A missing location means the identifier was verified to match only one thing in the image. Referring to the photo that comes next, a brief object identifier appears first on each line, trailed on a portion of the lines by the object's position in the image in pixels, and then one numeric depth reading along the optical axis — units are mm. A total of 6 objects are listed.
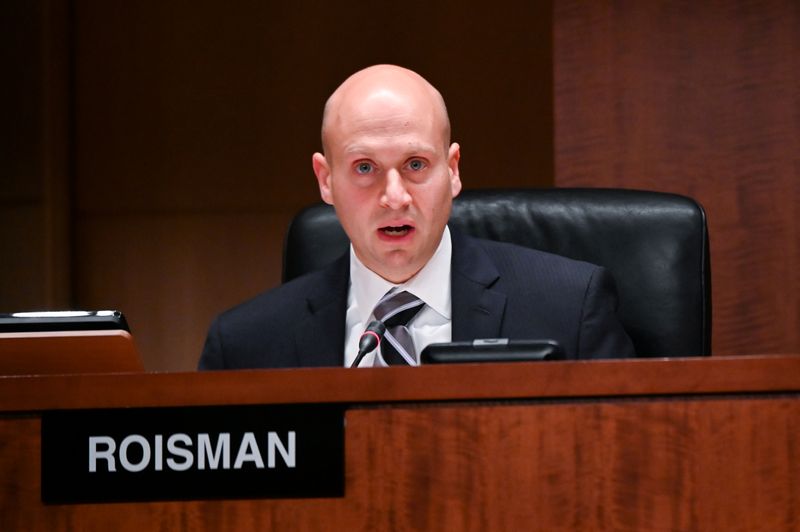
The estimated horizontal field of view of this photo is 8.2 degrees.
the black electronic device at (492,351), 6124
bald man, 6631
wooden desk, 6007
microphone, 6302
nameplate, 6035
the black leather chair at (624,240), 6655
